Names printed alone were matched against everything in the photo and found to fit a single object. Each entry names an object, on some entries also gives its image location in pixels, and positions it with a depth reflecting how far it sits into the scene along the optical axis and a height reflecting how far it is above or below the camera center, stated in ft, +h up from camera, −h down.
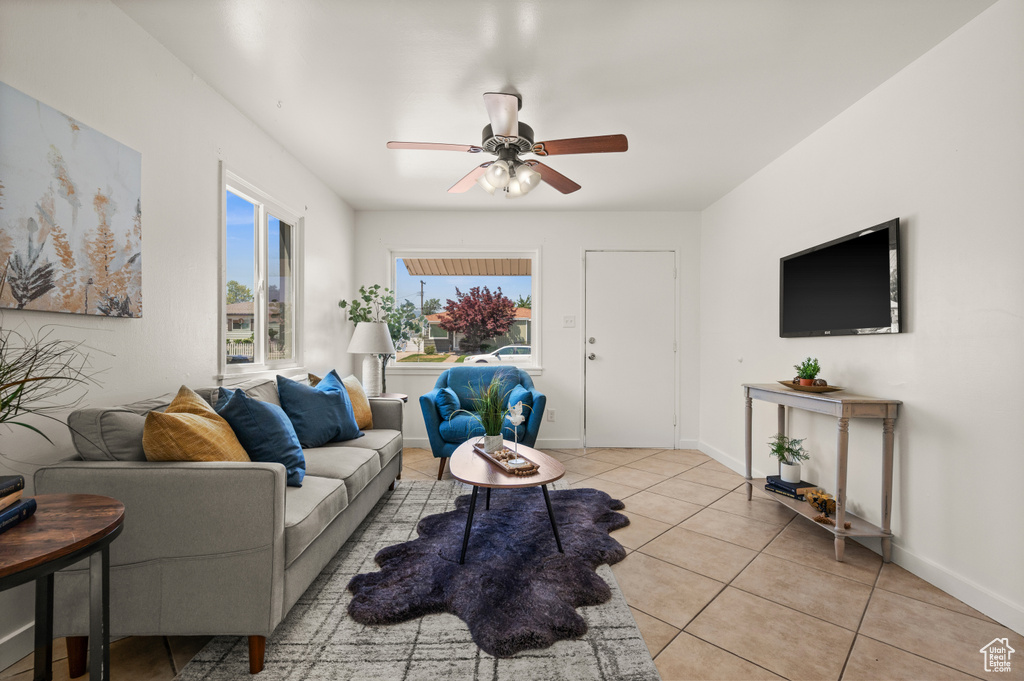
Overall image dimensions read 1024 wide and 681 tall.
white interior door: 15.56 -0.40
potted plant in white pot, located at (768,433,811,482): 9.46 -2.47
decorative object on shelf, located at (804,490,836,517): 8.27 -2.95
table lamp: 13.14 -0.14
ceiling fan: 7.61 +3.24
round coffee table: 7.20 -2.24
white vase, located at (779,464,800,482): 9.43 -2.73
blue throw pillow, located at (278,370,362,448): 8.59 -1.48
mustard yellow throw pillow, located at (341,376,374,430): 10.50 -1.58
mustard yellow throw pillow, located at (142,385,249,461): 5.31 -1.21
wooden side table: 3.22 -1.56
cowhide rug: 5.81 -3.55
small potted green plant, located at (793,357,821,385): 8.75 -0.64
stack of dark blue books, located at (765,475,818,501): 9.10 -2.98
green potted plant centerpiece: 9.01 -1.61
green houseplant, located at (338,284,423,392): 14.60 +0.74
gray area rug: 4.97 -3.59
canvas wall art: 4.99 +1.42
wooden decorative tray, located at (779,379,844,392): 8.30 -0.91
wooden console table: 7.50 -1.67
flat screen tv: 7.77 +0.98
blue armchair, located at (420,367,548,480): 11.69 -2.15
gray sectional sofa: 4.91 -2.31
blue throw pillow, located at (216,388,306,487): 6.48 -1.38
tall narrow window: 9.43 +1.20
